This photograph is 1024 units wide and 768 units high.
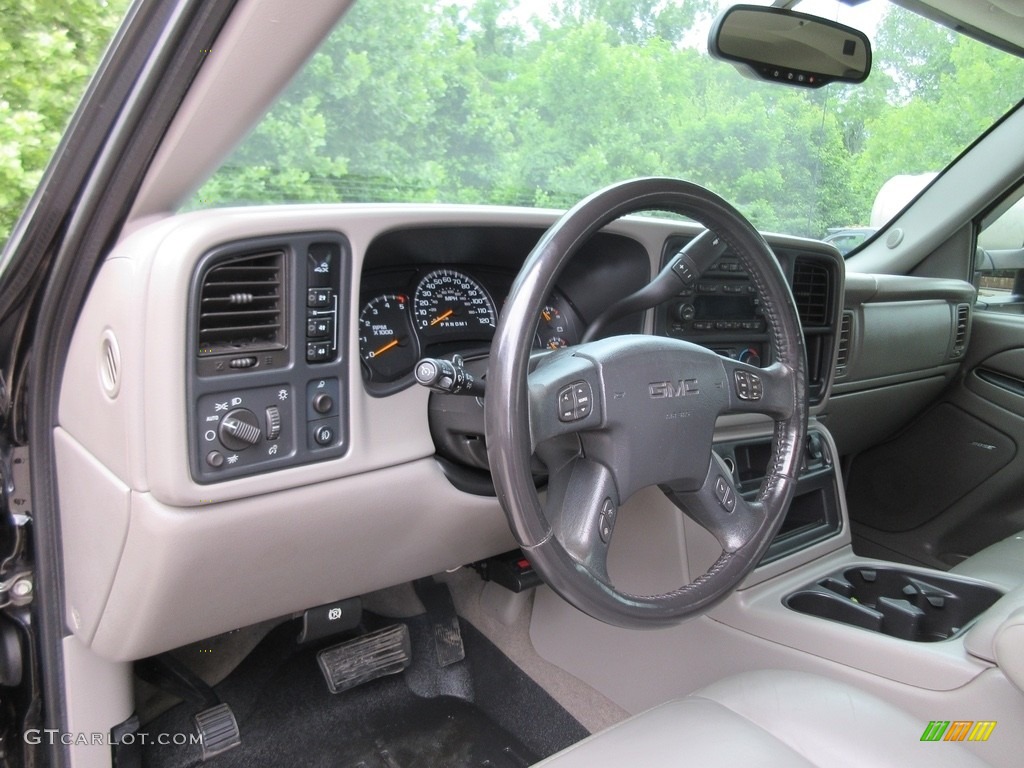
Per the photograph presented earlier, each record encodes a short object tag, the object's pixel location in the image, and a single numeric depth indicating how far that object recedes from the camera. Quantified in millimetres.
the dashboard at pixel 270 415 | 1196
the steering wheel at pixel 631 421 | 1085
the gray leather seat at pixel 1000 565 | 1925
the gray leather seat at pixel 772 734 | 1208
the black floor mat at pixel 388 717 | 1995
